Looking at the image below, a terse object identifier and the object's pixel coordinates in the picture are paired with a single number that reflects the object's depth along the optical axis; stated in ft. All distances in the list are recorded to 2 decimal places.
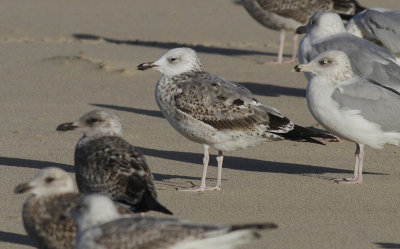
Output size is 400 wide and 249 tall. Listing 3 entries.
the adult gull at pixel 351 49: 65.62
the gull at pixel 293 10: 98.02
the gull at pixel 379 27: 76.95
